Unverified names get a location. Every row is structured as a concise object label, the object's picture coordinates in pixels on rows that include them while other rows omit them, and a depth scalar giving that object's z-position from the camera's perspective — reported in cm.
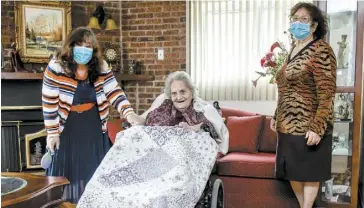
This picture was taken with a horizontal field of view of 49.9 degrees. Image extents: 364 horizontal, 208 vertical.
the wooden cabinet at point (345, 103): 291
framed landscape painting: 401
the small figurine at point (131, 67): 448
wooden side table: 141
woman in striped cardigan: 215
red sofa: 293
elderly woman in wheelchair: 189
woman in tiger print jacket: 222
